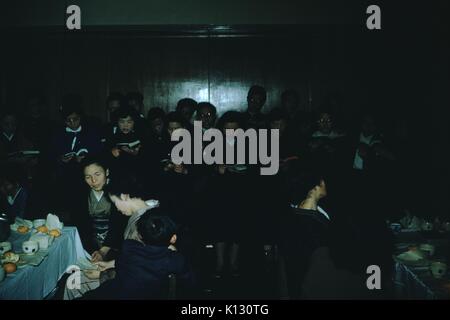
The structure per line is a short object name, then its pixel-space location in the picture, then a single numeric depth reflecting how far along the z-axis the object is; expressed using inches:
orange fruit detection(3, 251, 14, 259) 95.8
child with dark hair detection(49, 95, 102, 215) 175.3
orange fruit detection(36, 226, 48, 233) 117.0
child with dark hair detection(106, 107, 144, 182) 164.7
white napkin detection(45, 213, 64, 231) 119.6
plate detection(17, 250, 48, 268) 97.2
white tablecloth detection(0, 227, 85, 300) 88.7
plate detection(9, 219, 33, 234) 122.4
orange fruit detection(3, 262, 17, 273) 91.2
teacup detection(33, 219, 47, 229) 121.5
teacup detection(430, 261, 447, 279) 90.9
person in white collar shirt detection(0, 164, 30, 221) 141.4
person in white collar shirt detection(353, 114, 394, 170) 181.5
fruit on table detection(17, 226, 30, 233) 119.9
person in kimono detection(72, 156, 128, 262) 124.6
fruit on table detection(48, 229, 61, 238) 116.2
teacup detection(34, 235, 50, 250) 107.4
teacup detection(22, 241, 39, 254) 102.8
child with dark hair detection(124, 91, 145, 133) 204.7
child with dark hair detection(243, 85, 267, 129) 179.5
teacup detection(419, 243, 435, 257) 104.3
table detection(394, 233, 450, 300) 85.7
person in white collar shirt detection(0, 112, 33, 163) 185.7
